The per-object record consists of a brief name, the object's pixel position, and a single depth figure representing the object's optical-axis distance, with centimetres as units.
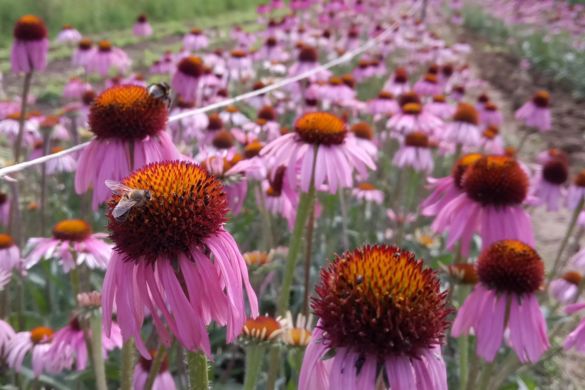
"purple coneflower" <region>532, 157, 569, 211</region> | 72
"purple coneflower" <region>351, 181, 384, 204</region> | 77
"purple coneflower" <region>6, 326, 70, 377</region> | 44
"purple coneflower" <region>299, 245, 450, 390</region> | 28
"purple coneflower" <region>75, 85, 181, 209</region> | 41
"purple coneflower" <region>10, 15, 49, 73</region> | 66
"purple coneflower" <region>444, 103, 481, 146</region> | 82
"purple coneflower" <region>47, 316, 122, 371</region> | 44
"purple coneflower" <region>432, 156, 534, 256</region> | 48
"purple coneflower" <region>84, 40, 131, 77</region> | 97
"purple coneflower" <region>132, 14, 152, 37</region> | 141
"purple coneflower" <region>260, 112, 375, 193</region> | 45
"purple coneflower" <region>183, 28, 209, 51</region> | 132
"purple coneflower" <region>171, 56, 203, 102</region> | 80
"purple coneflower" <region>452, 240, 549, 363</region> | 39
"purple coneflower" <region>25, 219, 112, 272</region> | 46
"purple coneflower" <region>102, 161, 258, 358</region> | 29
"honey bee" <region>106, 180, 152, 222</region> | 29
